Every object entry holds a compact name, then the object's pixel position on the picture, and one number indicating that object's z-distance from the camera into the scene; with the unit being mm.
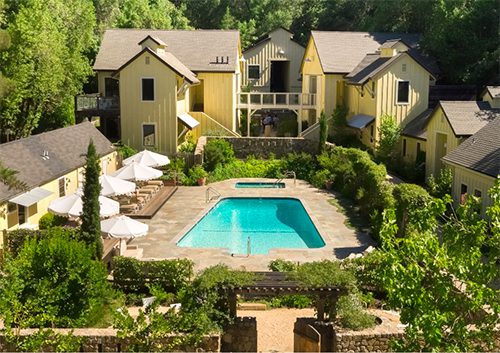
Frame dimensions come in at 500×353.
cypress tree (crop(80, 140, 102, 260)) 18594
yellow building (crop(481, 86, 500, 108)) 29016
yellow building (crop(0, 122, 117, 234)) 21672
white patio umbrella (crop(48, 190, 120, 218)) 21969
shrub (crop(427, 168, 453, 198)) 25938
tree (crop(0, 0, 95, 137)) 36375
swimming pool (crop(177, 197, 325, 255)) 24078
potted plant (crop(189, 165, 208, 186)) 33438
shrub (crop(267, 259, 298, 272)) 18486
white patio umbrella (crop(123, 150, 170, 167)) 31406
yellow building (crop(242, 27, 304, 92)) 49438
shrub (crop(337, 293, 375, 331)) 13359
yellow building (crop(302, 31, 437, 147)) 34844
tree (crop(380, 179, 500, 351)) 8773
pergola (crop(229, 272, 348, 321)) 13875
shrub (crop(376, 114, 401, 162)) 33500
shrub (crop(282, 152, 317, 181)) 35375
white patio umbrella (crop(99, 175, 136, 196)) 24969
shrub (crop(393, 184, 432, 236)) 20344
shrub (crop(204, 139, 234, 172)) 34906
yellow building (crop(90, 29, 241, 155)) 35750
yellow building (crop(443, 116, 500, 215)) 22538
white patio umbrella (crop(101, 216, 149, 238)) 20391
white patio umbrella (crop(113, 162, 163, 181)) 28328
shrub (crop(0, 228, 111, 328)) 14055
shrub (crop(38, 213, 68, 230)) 23316
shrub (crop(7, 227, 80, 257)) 20073
